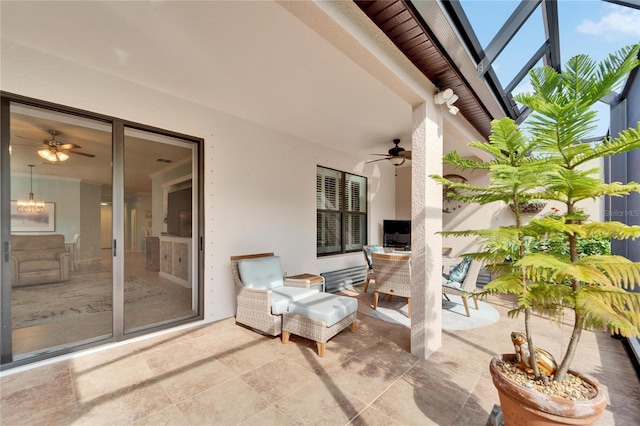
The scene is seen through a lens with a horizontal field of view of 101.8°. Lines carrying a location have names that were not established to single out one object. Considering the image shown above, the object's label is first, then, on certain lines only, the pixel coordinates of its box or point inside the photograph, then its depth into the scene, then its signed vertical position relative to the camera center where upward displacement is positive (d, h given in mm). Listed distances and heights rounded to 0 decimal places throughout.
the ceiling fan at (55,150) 2994 +787
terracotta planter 1140 -895
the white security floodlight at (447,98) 2514 +1123
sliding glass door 2488 -193
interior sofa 2502 -568
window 5441 +11
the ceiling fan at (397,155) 4490 +1009
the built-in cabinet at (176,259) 4300 -841
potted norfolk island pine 1128 -113
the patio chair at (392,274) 3668 -900
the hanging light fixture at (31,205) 2607 +95
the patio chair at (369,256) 4766 -812
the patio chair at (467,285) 3545 -1026
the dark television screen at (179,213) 3994 +2
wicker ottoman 2615 -1127
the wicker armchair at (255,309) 2938 -1144
